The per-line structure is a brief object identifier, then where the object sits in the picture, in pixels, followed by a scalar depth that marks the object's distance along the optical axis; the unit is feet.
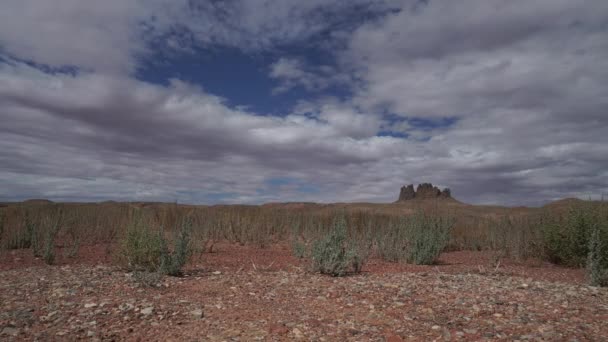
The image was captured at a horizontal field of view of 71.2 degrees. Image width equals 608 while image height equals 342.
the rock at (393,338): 13.53
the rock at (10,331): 13.43
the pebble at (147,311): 15.72
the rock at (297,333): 13.88
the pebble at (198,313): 15.83
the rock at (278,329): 14.14
